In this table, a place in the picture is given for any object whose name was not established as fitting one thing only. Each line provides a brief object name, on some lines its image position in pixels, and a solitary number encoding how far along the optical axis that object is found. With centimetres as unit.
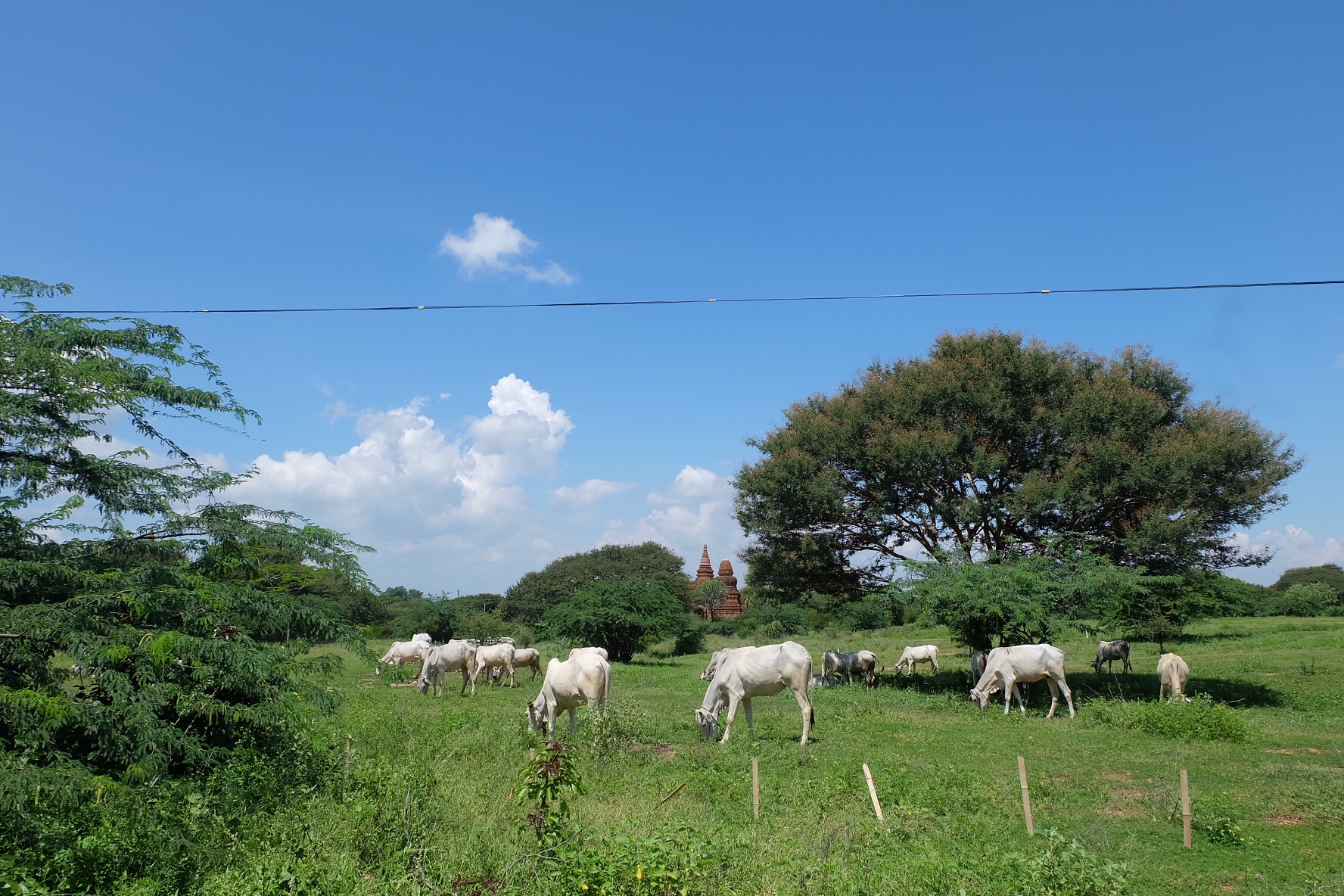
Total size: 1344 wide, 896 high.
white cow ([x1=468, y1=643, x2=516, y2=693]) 2411
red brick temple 6894
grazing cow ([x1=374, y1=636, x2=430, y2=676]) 2756
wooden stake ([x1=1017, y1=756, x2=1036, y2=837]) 834
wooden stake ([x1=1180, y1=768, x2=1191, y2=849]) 823
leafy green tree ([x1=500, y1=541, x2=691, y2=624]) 6244
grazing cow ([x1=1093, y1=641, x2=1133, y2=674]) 2339
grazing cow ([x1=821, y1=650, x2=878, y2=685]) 2464
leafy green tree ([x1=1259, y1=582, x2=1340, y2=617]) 5275
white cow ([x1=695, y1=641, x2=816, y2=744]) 1455
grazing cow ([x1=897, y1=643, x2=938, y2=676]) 2697
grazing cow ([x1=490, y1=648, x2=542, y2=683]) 2602
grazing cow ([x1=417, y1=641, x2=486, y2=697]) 2270
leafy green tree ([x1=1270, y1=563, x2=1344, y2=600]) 7406
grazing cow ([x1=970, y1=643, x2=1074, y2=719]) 1783
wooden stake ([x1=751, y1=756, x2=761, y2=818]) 898
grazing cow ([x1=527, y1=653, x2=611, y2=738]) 1429
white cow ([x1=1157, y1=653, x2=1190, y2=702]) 1770
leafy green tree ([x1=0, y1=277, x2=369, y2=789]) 720
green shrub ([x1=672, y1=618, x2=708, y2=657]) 4069
